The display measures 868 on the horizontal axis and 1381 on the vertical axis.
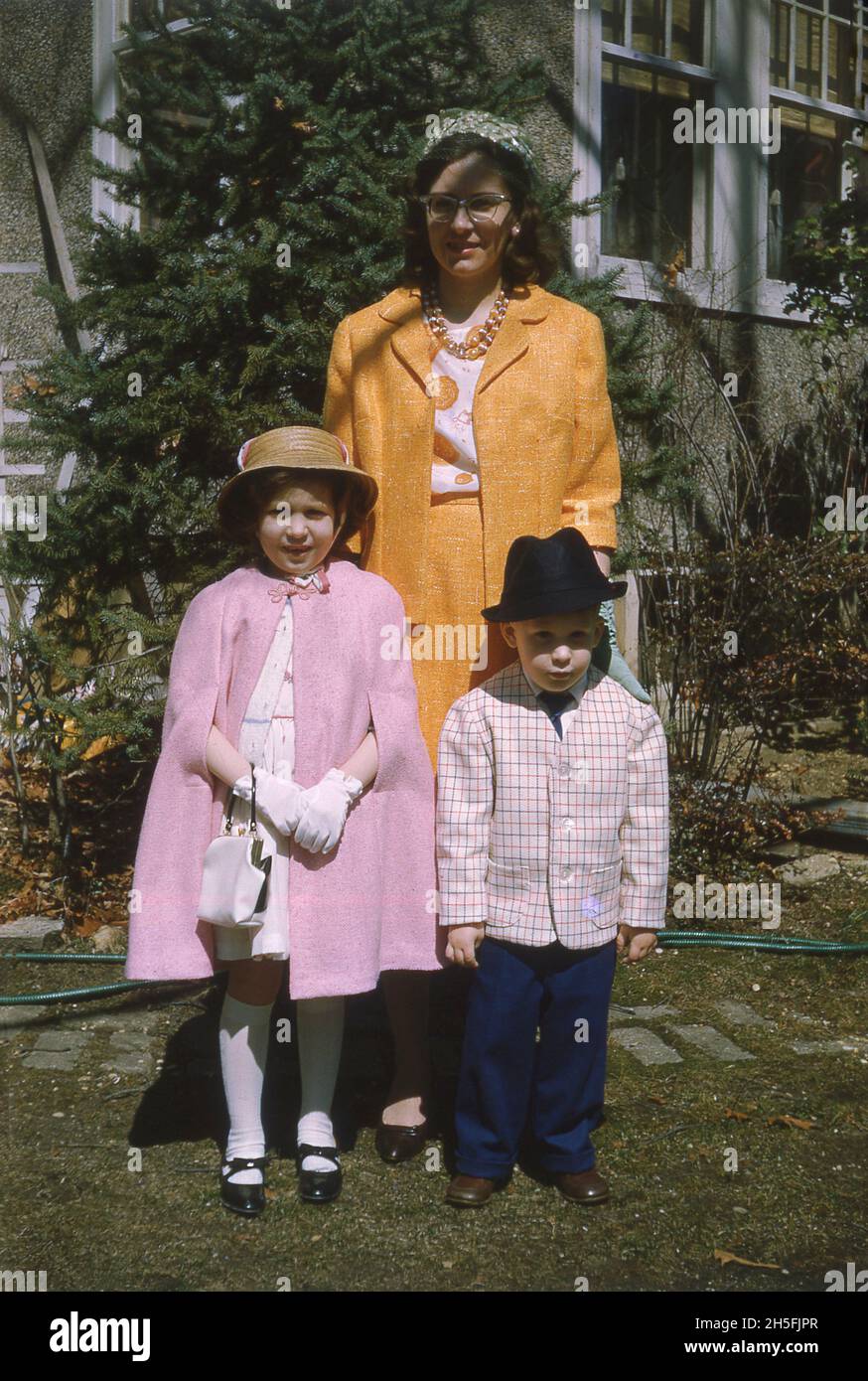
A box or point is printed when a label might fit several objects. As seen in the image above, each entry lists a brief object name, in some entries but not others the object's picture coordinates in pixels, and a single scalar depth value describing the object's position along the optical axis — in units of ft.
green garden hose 14.64
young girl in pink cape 9.31
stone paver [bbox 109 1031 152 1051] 12.66
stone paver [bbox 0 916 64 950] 15.07
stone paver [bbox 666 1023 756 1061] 12.57
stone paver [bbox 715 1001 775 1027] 13.38
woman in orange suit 10.21
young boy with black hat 9.37
